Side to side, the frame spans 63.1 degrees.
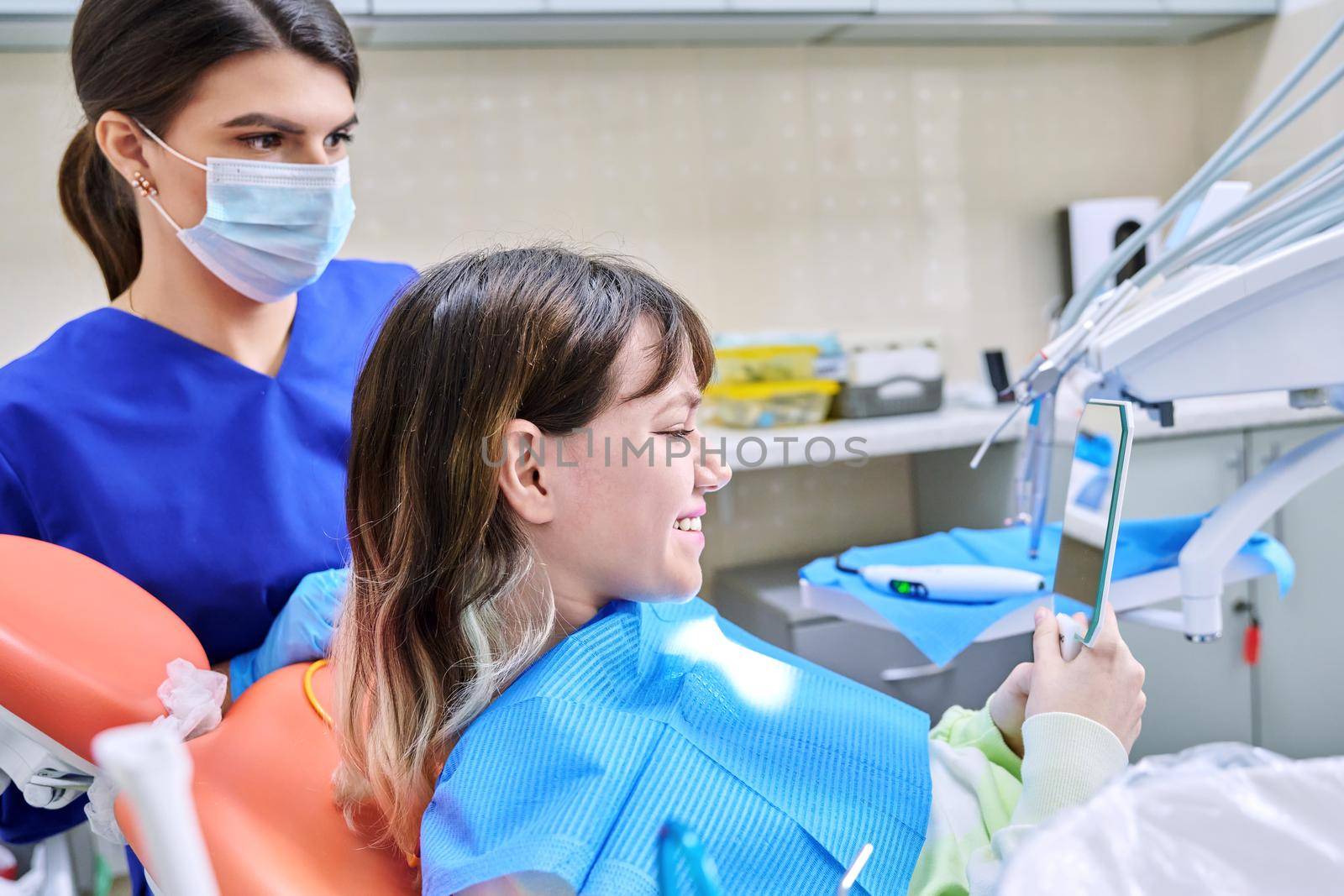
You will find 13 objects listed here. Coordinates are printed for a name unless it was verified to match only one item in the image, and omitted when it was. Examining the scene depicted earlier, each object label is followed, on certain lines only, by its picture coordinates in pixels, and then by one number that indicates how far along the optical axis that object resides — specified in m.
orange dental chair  0.84
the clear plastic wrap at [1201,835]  0.49
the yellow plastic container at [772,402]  2.50
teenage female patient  0.84
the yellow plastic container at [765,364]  2.52
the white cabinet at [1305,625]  2.42
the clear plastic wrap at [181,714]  0.94
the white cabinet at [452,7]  2.17
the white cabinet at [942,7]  2.47
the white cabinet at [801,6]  2.38
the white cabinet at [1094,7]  2.59
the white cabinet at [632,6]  2.28
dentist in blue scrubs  1.18
